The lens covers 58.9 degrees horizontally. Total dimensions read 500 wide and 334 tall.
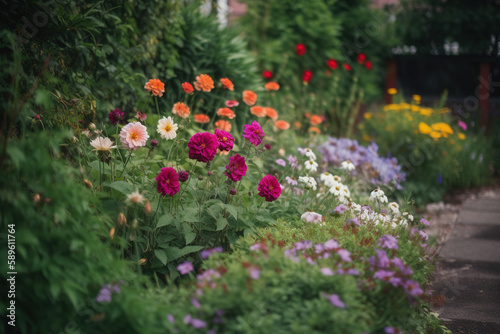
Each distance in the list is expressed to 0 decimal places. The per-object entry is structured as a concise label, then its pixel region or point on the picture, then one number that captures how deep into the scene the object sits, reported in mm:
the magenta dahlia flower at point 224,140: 2207
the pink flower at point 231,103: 2875
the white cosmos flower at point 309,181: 2626
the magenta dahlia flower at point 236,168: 2154
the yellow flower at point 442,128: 4906
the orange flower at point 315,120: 4319
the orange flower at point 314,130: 4594
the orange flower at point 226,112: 2910
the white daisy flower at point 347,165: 3271
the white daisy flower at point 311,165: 2895
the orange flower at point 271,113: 3230
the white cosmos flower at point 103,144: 2045
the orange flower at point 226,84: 2961
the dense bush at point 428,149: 4961
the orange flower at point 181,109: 2605
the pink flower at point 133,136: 2117
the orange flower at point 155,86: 2557
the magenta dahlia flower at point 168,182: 1982
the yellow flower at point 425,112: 5418
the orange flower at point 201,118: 3089
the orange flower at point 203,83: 2785
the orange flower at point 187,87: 2684
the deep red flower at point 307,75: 5174
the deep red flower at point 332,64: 6251
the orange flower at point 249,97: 3145
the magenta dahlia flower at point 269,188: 2186
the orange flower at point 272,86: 3671
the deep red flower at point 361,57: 6921
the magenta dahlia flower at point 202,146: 2086
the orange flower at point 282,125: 3609
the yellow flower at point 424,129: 4844
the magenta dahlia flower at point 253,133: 2359
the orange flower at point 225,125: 3057
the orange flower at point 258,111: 3195
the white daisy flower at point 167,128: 2320
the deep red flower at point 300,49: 6129
